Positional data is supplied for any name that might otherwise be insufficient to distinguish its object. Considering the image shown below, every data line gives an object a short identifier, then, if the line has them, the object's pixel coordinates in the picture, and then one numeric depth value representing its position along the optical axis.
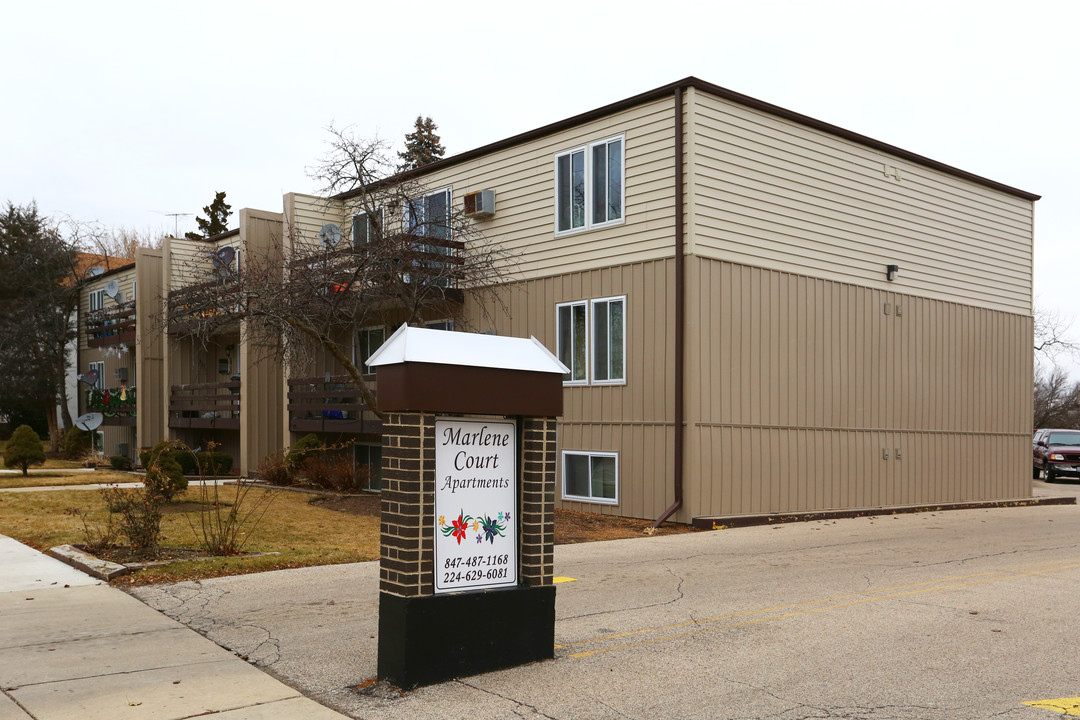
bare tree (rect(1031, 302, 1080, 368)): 44.34
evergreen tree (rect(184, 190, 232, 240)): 60.09
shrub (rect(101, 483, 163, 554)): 11.00
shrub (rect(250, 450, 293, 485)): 20.89
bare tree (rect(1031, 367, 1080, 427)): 48.93
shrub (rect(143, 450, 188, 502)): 12.74
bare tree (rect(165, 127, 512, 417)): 16.62
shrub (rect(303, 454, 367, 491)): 19.81
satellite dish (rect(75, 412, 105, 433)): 28.88
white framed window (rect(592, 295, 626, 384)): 16.94
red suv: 32.34
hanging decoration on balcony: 29.59
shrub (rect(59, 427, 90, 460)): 32.53
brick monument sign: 6.36
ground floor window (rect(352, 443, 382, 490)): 21.64
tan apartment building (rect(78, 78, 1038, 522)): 16.03
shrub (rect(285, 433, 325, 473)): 20.80
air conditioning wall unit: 19.20
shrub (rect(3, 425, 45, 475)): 22.50
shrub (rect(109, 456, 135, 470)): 25.27
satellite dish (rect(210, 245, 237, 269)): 24.76
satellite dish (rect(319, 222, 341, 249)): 21.24
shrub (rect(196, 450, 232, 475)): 23.56
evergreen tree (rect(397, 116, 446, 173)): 50.02
